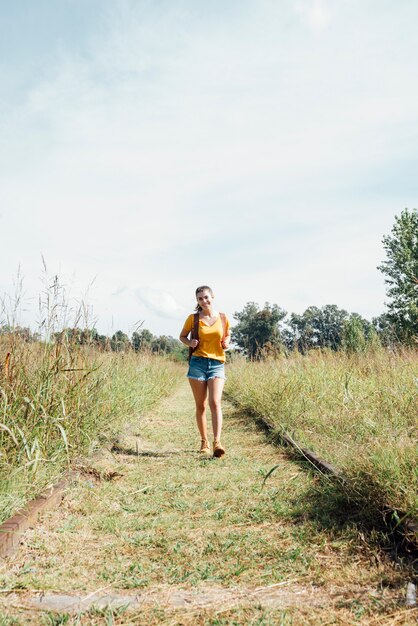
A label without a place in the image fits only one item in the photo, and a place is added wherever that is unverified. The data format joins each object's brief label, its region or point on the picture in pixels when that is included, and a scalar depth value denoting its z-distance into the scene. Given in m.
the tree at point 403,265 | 40.22
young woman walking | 5.92
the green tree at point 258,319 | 72.81
